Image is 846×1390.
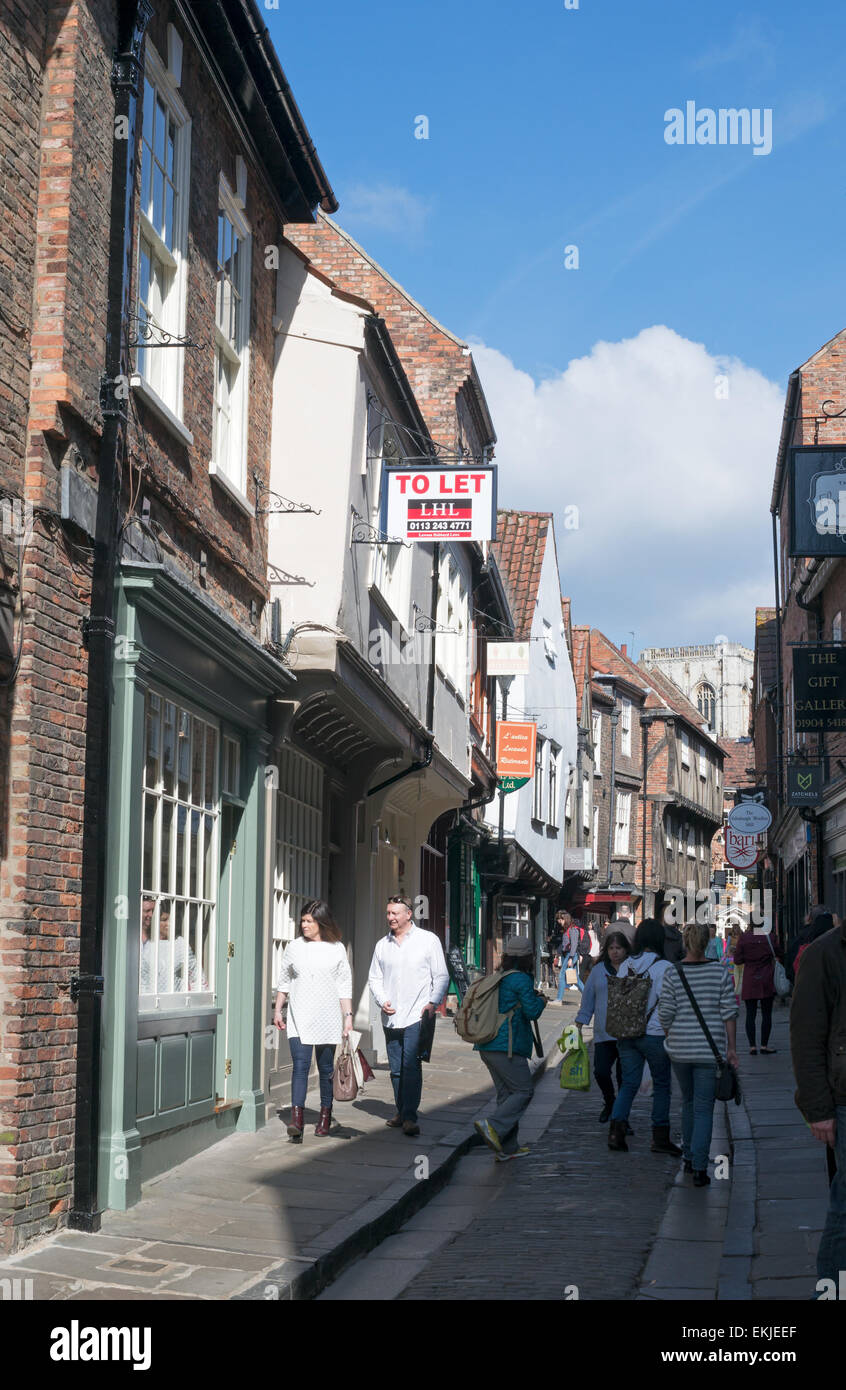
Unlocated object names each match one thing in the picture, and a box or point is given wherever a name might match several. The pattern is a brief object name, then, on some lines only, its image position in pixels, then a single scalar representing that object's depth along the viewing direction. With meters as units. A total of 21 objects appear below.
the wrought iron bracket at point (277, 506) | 12.07
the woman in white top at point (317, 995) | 10.95
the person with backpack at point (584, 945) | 30.14
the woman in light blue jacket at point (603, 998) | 12.34
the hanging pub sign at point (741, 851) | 28.88
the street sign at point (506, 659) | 26.72
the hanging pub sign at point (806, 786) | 24.64
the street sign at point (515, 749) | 27.80
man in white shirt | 11.80
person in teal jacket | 11.04
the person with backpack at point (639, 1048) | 11.51
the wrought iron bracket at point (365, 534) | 13.19
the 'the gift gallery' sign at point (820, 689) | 19.91
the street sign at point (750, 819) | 28.53
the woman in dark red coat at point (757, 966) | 17.78
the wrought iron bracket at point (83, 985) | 7.72
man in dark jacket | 5.73
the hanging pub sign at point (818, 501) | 18.00
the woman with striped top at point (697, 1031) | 9.93
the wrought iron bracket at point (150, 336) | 8.84
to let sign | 14.23
